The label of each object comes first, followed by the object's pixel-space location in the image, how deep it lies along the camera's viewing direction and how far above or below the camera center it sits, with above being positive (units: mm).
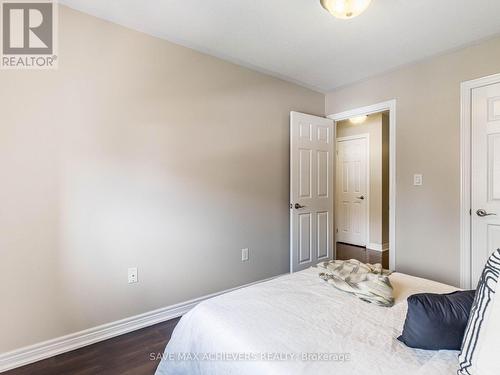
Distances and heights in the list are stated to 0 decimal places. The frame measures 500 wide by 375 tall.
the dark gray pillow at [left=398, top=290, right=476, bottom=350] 930 -492
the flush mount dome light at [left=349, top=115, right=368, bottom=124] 4601 +1159
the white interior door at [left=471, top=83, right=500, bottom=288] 2240 +89
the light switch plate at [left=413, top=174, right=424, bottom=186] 2650 +55
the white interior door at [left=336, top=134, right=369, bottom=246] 4656 -81
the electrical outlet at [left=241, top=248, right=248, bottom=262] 2768 -729
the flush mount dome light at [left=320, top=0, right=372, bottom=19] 1613 +1113
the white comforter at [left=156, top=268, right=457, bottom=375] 877 -592
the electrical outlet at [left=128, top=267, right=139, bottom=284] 2111 -723
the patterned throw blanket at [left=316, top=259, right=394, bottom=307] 1345 -538
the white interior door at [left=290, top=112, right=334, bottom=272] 3080 -53
